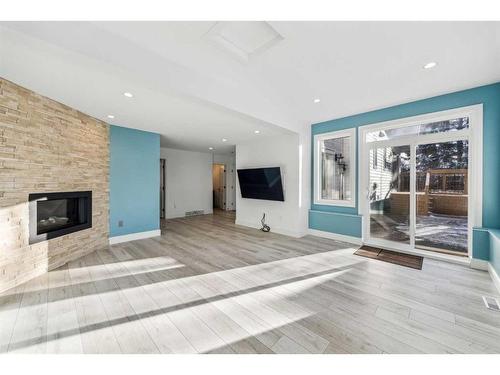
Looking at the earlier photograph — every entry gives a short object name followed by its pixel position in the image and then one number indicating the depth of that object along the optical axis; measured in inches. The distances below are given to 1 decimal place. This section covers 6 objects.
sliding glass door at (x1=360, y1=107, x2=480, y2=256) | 131.9
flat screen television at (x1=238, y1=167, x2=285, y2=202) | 203.2
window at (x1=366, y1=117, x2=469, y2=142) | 131.5
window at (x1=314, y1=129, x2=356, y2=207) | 178.5
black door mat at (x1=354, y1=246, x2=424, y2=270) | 129.5
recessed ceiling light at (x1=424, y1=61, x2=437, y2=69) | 98.0
